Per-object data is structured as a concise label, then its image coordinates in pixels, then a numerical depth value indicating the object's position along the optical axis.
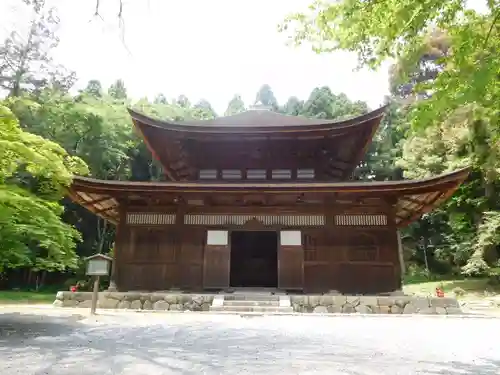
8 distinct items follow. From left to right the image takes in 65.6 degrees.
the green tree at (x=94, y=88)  40.28
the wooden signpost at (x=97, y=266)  10.45
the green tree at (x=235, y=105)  63.19
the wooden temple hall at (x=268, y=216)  12.71
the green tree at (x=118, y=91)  43.67
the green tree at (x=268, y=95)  64.71
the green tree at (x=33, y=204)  5.87
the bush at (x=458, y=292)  20.83
